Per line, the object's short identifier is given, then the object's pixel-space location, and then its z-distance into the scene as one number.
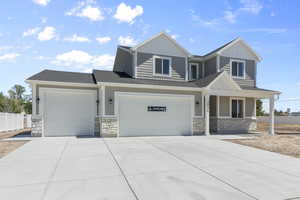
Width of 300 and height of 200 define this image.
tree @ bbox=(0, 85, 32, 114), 33.78
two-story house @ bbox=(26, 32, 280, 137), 11.66
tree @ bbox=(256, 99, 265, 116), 41.19
